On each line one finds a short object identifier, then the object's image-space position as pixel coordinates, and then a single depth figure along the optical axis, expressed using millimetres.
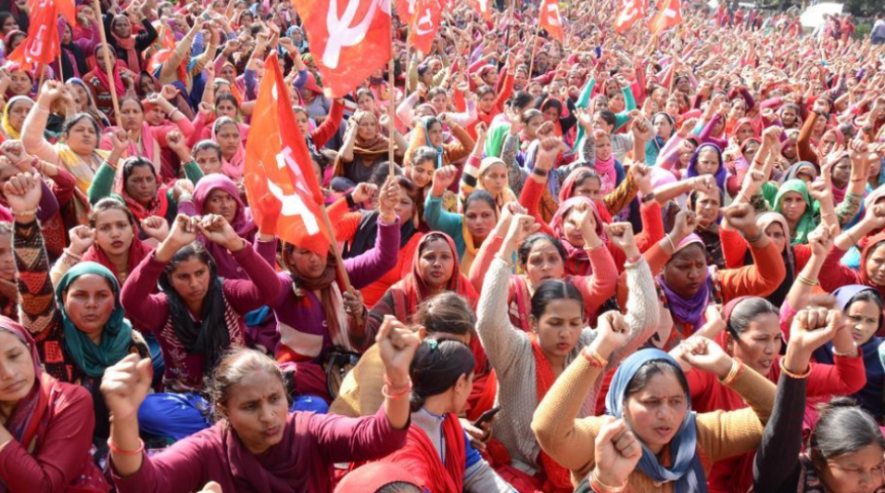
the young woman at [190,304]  3191
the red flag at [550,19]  9281
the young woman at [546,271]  3651
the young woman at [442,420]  2545
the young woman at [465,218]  4527
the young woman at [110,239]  3658
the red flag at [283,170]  3443
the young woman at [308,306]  3643
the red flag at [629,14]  9984
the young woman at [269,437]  2238
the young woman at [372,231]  4617
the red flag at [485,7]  10758
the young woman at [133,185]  4645
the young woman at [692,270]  3871
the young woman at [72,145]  4781
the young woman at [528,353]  3006
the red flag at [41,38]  6023
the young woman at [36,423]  2242
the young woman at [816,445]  2355
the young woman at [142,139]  5836
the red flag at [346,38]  3893
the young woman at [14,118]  5516
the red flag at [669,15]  9609
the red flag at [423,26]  6754
